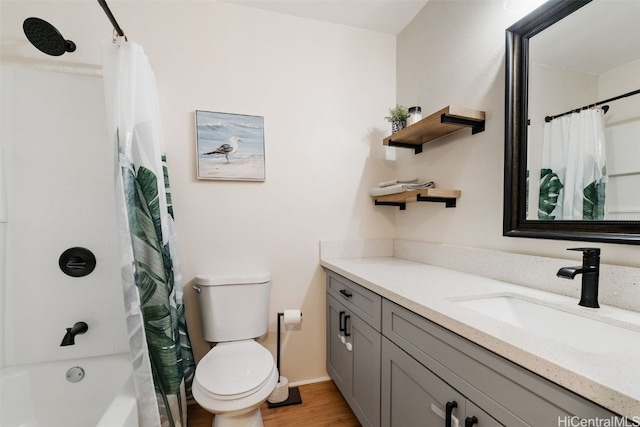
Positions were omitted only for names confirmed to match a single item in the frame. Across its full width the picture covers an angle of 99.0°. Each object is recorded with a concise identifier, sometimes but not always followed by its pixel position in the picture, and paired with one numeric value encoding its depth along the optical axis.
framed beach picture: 1.70
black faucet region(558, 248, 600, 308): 0.86
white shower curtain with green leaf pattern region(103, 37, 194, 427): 1.16
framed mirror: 0.87
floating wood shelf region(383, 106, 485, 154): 1.33
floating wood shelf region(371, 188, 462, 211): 1.45
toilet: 1.16
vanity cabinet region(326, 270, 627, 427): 0.58
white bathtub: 1.34
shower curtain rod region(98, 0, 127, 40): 1.15
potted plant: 1.76
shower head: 1.24
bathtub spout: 1.41
